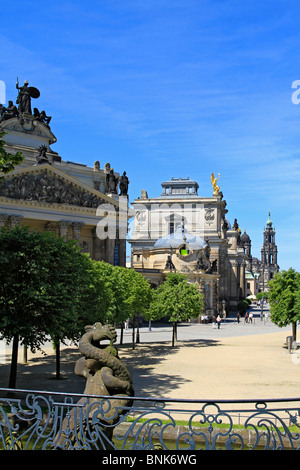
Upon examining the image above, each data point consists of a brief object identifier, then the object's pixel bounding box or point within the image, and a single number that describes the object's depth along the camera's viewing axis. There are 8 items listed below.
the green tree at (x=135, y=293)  33.09
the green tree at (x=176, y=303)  38.03
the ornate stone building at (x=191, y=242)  66.00
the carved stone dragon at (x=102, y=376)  8.59
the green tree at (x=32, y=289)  18.06
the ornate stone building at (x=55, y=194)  49.62
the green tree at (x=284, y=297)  35.69
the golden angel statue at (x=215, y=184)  92.75
